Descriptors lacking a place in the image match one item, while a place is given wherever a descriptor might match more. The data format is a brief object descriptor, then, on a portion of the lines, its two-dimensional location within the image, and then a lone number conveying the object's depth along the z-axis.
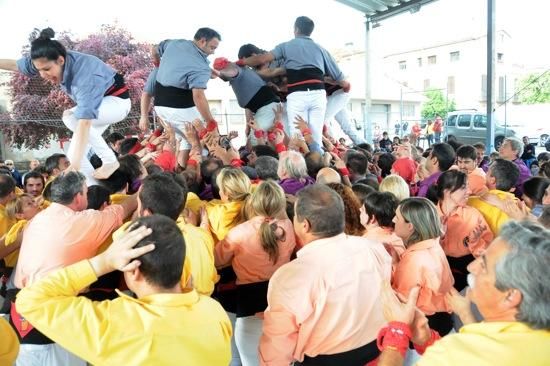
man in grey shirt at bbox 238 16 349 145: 5.91
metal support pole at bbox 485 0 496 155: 8.38
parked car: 17.11
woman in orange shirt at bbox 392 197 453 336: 2.41
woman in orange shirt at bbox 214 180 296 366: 2.71
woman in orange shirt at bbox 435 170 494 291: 3.08
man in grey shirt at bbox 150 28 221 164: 4.93
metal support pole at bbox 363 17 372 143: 10.98
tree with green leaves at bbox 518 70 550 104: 30.83
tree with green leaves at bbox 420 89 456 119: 32.03
